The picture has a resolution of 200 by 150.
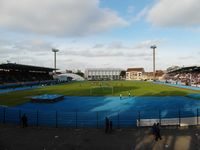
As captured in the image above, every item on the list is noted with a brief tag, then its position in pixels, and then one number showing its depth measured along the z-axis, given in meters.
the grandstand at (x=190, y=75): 53.04
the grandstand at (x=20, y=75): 49.09
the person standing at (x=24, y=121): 12.61
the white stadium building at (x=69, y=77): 89.30
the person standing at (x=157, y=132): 10.29
